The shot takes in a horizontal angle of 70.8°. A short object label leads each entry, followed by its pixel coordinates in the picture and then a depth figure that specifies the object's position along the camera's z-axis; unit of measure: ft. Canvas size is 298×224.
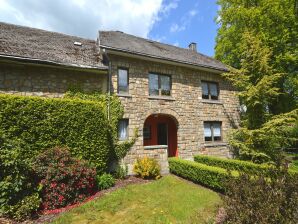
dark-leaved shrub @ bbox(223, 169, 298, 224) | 11.80
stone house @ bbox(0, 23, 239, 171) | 33.04
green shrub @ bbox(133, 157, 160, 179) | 33.53
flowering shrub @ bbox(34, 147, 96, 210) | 22.94
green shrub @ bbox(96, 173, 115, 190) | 28.60
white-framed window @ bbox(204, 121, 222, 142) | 49.17
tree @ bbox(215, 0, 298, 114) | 56.54
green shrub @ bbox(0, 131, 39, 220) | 20.08
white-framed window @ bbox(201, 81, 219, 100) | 50.47
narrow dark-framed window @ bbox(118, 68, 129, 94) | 39.01
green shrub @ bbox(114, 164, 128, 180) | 33.71
